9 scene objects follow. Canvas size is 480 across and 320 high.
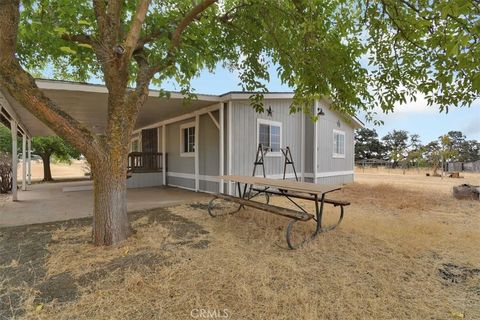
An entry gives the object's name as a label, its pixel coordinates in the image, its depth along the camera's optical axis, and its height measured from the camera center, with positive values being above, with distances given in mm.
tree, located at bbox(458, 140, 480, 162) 39141 +512
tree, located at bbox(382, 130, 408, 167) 43753 +2514
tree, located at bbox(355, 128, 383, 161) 42062 +1192
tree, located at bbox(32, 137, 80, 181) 14743 +400
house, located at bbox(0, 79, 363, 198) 7230 +711
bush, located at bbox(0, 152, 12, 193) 8617 -631
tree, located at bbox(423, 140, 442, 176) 18062 -250
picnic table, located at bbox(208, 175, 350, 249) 3535 -763
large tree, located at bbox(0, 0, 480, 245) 3145 +1478
